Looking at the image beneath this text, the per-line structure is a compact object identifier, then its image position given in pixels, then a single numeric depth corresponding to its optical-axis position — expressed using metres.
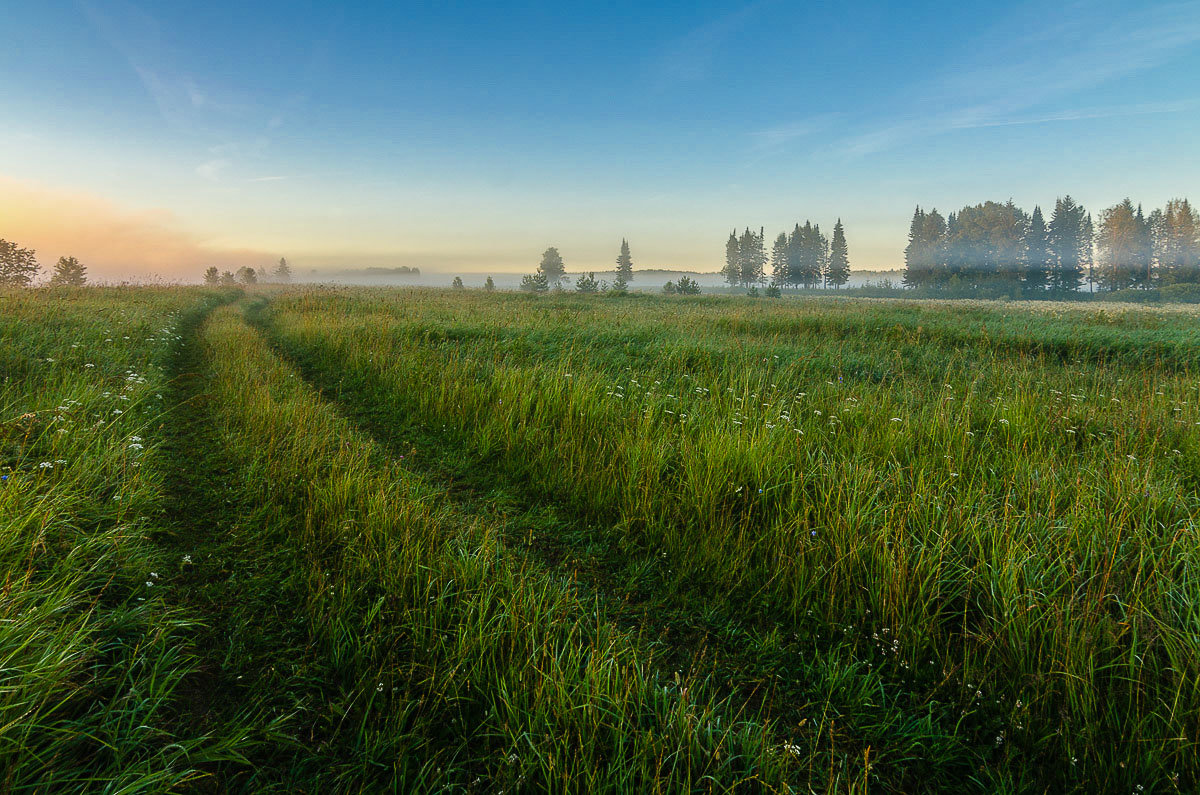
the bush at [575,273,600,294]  49.47
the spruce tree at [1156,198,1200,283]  65.69
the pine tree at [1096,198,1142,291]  68.44
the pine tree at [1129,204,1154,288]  68.62
